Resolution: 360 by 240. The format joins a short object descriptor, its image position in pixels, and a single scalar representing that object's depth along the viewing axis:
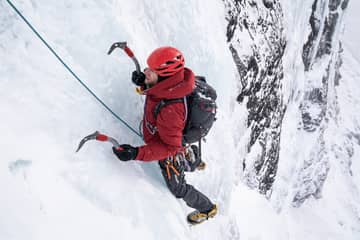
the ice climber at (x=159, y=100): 3.01
